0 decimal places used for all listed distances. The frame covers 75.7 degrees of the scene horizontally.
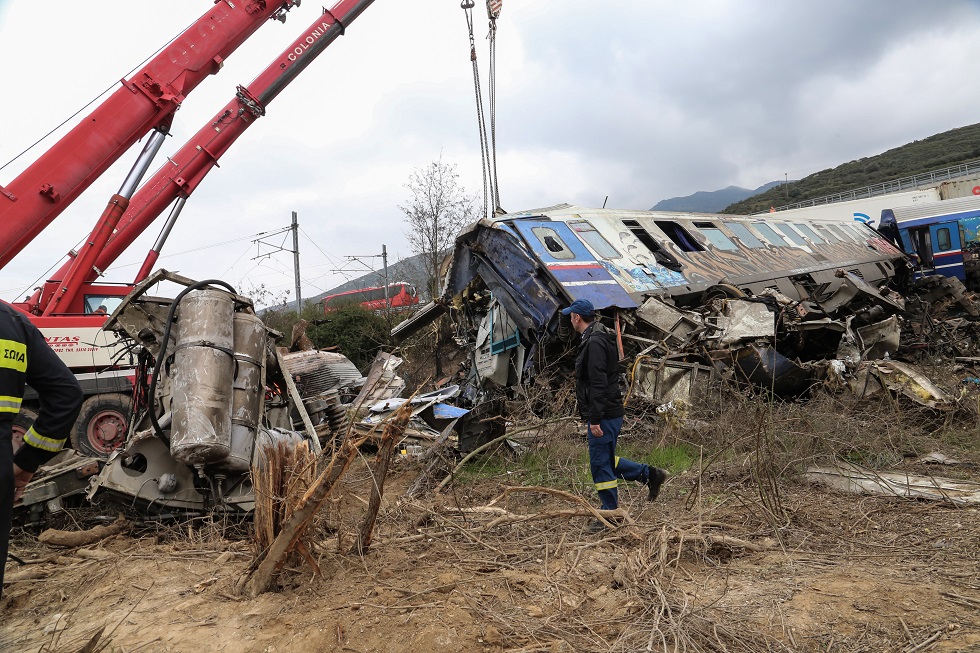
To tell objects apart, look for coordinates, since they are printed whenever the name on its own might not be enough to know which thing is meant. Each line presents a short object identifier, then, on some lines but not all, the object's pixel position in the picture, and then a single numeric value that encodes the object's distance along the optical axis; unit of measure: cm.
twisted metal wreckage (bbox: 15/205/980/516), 468
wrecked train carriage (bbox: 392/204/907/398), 884
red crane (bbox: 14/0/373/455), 795
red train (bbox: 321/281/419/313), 2005
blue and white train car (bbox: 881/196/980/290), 1842
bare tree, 2148
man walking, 460
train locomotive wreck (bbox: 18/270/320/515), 453
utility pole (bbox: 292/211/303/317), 2503
